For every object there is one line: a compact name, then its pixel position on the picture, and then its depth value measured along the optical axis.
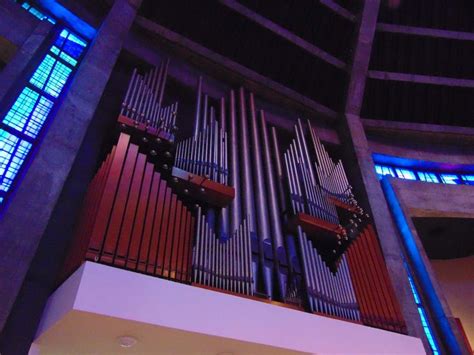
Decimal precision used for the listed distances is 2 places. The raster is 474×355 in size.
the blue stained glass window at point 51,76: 6.20
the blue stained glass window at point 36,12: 7.37
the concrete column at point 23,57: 5.54
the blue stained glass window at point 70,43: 7.19
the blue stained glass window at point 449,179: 11.21
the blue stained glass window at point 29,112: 5.50
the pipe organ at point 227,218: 4.38
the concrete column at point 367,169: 7.20
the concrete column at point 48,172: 4.14
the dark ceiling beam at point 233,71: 9.05
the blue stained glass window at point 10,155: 4.96
